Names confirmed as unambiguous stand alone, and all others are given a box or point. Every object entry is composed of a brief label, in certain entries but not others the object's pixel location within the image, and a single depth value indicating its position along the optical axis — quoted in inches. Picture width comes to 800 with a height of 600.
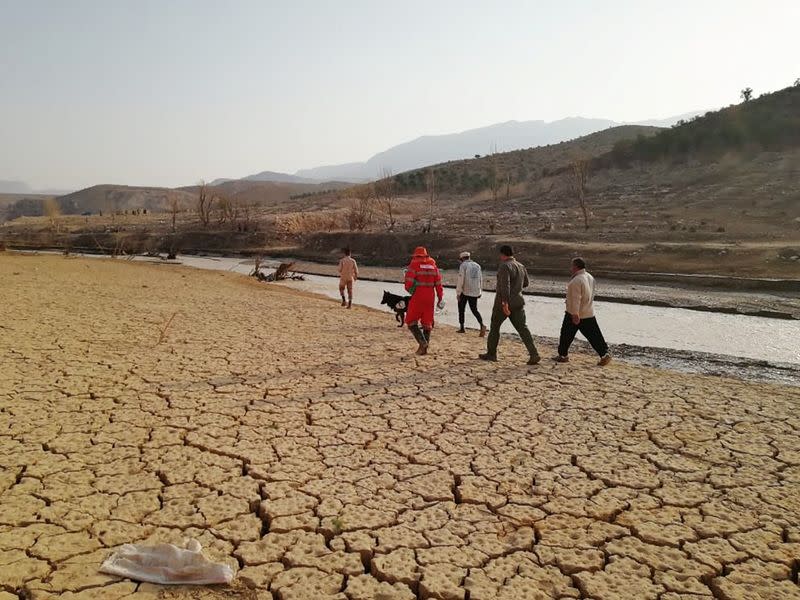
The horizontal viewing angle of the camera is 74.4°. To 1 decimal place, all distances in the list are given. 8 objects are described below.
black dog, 391.9
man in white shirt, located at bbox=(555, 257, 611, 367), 266.4
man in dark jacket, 268.1
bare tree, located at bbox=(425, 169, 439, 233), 1137.4
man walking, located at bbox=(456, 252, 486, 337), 341.1
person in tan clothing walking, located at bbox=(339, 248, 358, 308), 456.5
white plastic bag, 108.7
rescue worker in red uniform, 276.1
